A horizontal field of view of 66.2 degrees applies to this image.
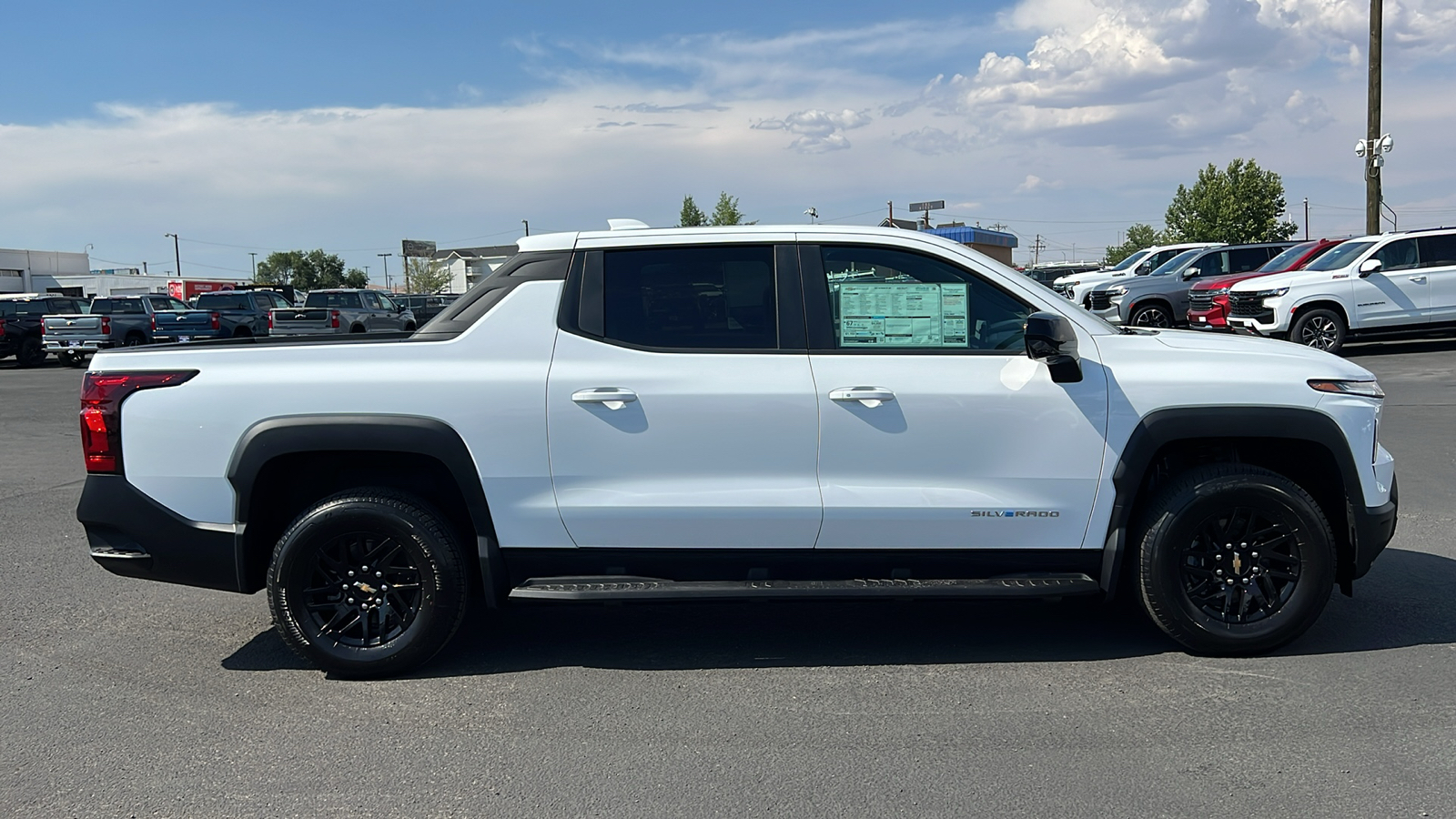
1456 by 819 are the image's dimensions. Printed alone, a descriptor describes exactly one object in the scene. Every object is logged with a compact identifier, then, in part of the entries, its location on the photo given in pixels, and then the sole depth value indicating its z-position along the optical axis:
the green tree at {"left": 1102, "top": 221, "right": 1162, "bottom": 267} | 94.92
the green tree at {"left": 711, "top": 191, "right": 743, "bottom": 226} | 54.16
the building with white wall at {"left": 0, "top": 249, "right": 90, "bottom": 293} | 89.56
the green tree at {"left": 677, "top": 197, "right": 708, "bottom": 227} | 55.09
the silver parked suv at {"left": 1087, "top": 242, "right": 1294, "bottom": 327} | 21.33
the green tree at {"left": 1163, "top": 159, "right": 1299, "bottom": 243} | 51.91
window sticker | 4.55
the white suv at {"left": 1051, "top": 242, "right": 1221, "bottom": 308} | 25.52
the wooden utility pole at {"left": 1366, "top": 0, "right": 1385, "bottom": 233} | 23.66
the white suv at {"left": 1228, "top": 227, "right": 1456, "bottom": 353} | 16.64
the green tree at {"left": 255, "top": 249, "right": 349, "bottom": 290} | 119.12
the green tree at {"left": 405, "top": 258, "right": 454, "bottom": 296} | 104.19
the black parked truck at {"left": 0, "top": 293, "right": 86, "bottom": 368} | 25.95
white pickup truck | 4.39
